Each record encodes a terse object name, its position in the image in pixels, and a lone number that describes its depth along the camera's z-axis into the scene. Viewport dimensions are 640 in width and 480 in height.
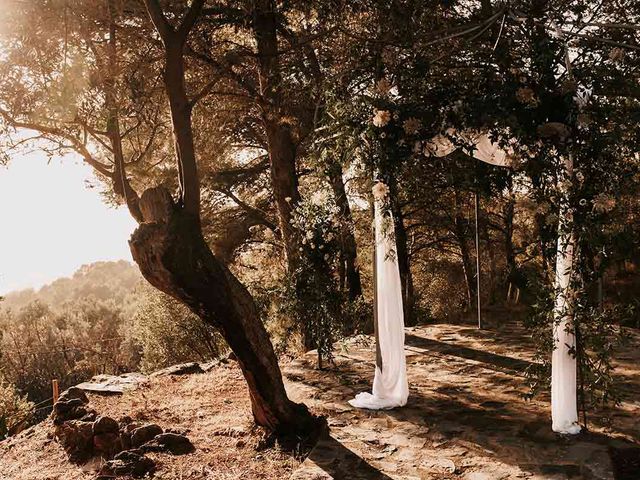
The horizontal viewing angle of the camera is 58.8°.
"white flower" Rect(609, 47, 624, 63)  4.64
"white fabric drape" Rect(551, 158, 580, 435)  5.15
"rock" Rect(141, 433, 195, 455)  5.87
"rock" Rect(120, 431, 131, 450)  6.14
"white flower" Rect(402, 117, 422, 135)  5.45
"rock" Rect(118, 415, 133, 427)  6.82
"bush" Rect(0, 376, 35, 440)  10.91
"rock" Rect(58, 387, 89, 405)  7.98
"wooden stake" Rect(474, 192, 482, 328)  8.92
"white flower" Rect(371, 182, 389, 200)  5.64
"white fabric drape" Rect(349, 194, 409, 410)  6.47
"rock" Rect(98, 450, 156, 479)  5.29
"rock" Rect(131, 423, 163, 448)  6.11
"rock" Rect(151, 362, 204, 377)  9.85
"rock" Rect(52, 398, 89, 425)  7.43
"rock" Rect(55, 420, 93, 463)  6.45
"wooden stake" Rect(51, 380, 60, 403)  9.69
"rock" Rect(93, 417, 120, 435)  6.39
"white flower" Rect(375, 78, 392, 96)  5.59
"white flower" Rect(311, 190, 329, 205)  7.29
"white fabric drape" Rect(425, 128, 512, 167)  5.50
